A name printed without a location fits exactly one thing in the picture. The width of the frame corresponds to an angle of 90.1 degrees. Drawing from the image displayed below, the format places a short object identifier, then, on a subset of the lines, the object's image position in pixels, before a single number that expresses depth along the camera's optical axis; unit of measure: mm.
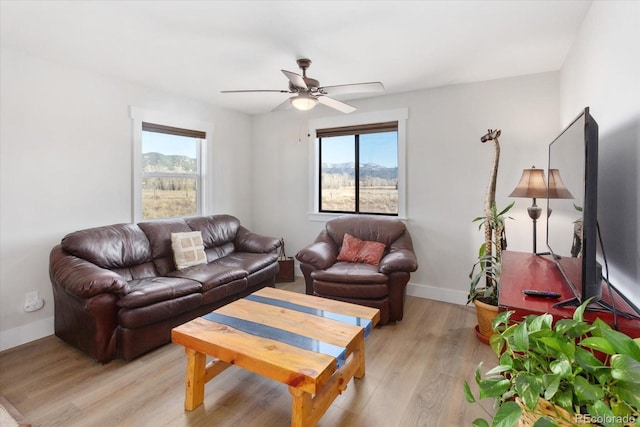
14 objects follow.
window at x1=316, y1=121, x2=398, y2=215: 4125
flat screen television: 1235
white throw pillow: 3350
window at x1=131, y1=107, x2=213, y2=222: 3561
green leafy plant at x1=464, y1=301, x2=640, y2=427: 698
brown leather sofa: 2373
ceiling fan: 2537
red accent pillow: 3535
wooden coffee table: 1557
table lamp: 2670
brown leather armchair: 3051
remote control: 1476
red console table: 1235
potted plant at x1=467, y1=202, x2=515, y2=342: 2701
